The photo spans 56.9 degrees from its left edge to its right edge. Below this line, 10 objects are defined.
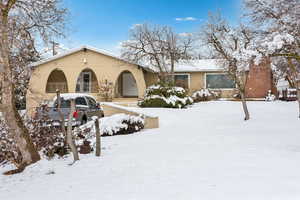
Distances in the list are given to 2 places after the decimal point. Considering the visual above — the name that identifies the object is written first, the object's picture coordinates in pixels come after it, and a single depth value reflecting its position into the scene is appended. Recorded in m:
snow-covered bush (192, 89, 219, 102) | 25.08
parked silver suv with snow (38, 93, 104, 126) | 11.81
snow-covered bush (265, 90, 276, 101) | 24.69
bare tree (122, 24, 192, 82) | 24.97
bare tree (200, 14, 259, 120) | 13.70
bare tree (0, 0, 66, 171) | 6.01
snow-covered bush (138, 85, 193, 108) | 19.55
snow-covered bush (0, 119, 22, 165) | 6.70
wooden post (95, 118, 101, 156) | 7.02
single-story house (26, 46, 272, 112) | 23.88
